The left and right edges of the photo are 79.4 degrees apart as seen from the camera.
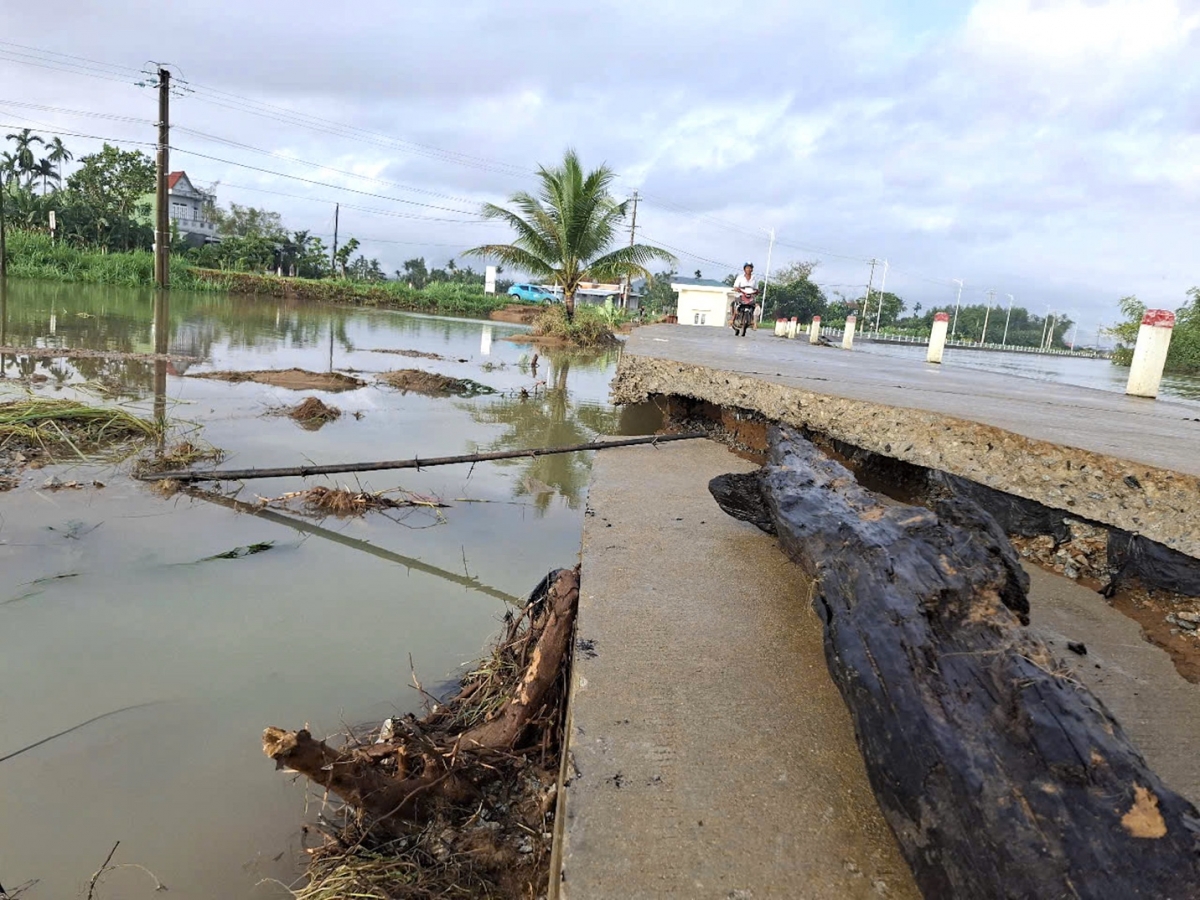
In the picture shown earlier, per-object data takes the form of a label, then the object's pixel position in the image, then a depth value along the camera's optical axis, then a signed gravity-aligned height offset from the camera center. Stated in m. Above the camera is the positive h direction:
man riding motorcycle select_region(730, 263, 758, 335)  13.37 +1.11
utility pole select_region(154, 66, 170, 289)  24.16 +4.06
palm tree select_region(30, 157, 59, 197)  49.06 +7.31
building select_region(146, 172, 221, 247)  59.66 +7.41
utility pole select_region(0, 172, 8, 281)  23.12 +0.35
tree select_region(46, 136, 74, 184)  50.81 +9.00
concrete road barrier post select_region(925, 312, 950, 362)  11.76 +0.46
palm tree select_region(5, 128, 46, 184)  48.09 +8.19
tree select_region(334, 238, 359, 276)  49.69 +3.96
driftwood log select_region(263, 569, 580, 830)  1.46 -1.03
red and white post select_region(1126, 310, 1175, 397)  6.32 +0.31
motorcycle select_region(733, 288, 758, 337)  13.66 +0.88
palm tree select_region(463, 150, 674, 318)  20.67 +2.84
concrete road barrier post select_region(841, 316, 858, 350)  17.97 +0.65
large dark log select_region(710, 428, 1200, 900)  0.99 -0.59
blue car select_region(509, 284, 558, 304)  46.60 +2.29
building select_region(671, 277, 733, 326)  34.56 +1.98
